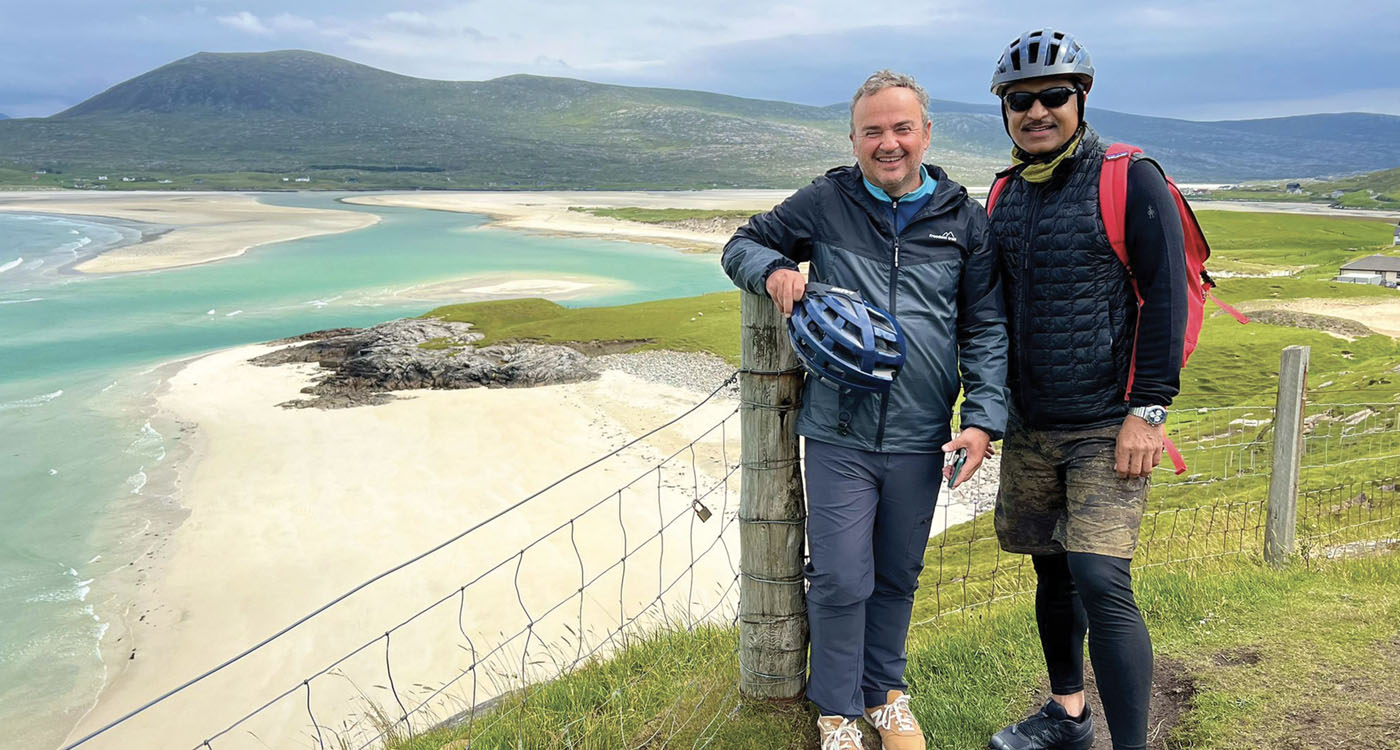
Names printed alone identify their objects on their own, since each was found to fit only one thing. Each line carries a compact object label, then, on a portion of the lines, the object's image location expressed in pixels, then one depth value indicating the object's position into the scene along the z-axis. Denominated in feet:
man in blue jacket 10.49
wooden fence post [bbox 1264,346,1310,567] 17.49
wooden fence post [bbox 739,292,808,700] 11.47
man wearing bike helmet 9.77
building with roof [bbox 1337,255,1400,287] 131.95
